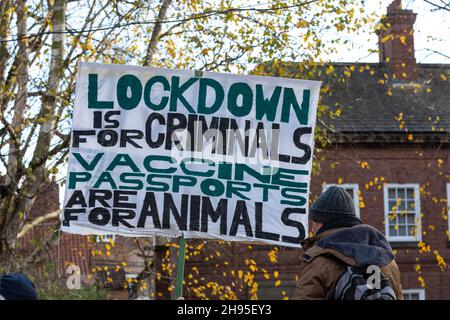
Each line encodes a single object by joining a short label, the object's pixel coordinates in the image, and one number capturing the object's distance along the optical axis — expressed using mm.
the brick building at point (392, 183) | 26938
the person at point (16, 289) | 4707
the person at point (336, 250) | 4578
